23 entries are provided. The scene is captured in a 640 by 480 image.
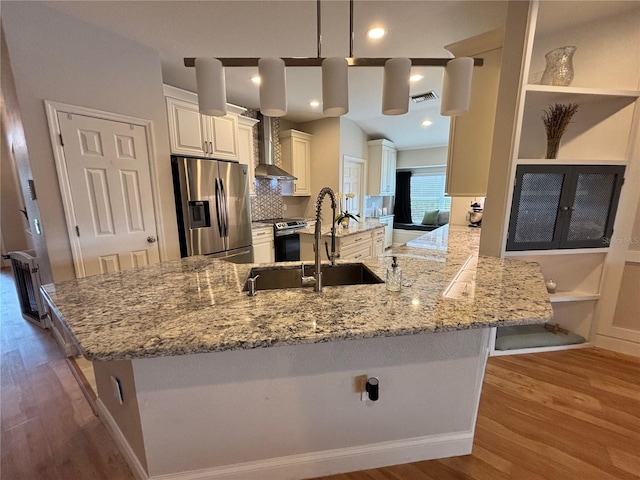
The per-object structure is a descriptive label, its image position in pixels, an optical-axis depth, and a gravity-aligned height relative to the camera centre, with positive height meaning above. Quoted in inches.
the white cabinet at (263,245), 137.9 -23.8
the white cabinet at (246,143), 136.1 +28.5
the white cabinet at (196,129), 104.3 +29.4
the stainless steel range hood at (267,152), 155.5 +27.6
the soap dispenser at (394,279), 49.5 -14.9
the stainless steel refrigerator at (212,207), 104.0 -3.2
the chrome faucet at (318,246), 48.3 -8.5
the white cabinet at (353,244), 141.7 -26.1
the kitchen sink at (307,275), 62.7 -17.8
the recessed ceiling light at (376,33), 83.0 +51.5
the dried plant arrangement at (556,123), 75.5 +21.3
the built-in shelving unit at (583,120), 73.4 +23.1
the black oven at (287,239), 147.7 -22.4
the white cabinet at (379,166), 219.4 +26.6
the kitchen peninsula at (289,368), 37.5 -27.5
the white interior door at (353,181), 192.9 +13.1
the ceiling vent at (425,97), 136.2 +52.2
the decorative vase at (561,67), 73.7 +35.9
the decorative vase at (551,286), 86.6 -27.9
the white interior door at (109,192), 81.4 +2.3
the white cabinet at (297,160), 176.2 +25.7
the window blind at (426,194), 254.2 +4.1
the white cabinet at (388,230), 248.6 -29.7
